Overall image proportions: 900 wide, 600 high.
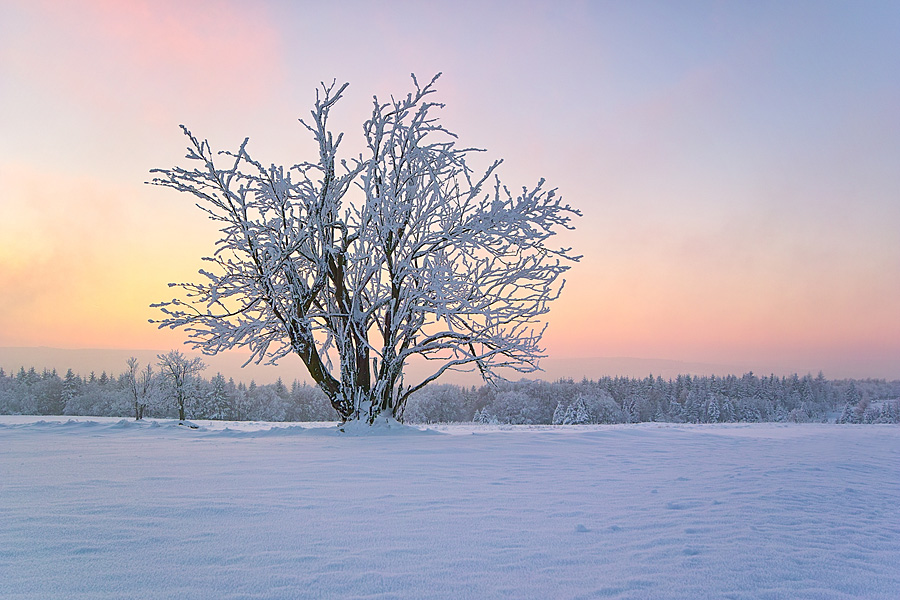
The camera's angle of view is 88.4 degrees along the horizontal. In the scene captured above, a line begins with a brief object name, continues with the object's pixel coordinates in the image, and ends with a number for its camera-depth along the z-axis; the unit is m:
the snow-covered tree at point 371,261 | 8.54
